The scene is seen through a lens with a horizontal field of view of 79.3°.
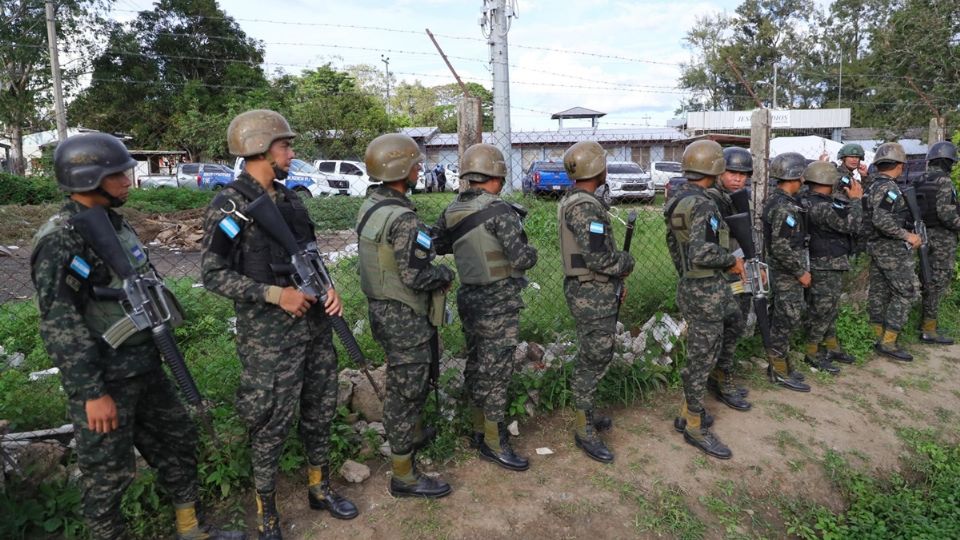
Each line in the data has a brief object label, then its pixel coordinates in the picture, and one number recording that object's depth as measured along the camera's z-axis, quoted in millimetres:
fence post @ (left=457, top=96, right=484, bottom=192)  3756
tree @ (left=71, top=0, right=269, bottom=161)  26609
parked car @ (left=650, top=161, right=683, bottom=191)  20000
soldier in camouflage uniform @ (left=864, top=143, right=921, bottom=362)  5203
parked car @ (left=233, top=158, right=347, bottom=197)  16598
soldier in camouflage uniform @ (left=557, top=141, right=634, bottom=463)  3354
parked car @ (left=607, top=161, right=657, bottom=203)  15766
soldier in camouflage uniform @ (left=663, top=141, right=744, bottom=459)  3588
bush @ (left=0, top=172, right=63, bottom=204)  17422
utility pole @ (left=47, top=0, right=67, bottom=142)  14859
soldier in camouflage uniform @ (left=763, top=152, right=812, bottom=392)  4520
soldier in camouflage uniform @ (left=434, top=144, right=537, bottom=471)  3232
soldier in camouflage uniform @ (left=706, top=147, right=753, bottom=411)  3877
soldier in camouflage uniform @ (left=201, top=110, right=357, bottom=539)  2500
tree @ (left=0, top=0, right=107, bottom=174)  23547
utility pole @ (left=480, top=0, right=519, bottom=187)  7402
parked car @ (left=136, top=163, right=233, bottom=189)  19734
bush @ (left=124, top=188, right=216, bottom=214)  14273
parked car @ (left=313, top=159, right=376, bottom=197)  17766
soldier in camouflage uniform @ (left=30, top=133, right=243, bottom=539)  2205
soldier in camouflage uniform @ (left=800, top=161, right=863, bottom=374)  4754
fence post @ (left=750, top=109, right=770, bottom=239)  5004
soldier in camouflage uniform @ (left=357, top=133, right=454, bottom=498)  2881
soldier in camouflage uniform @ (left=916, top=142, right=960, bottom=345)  5445
